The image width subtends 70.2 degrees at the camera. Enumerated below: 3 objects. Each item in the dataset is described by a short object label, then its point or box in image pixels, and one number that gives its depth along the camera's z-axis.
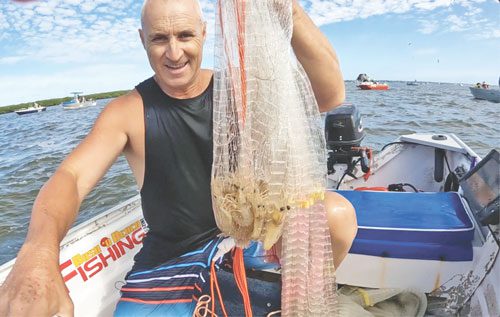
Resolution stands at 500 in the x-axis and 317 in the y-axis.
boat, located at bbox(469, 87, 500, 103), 34.09
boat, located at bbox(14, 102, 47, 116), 57.80
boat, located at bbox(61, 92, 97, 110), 51.48
